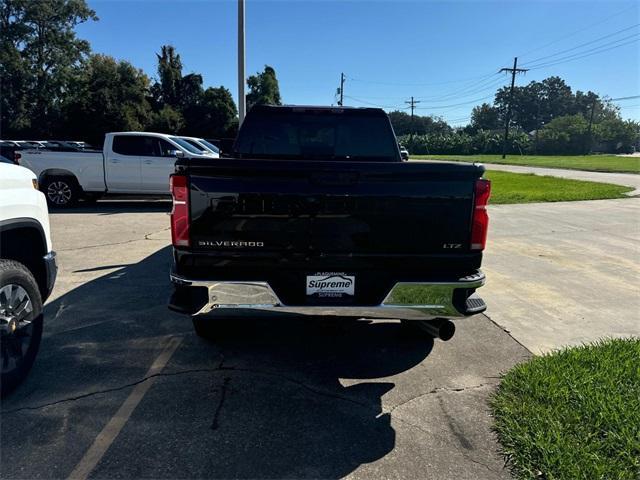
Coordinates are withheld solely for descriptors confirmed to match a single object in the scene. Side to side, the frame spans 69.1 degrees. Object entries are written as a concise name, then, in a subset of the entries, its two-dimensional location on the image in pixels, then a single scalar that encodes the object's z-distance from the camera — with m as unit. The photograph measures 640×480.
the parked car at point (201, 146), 13.95
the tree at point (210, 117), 48.97
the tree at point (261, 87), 51.09
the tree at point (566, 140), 76.44
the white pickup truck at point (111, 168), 12.52
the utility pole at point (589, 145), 76.75
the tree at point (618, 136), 86.69
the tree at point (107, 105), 40.16
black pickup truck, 3.02
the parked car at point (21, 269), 3.24
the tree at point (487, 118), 138.62
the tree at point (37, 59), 46.35
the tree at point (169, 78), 50.28
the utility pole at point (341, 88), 59.67
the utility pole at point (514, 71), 63.84
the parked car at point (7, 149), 18.40
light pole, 13.30
